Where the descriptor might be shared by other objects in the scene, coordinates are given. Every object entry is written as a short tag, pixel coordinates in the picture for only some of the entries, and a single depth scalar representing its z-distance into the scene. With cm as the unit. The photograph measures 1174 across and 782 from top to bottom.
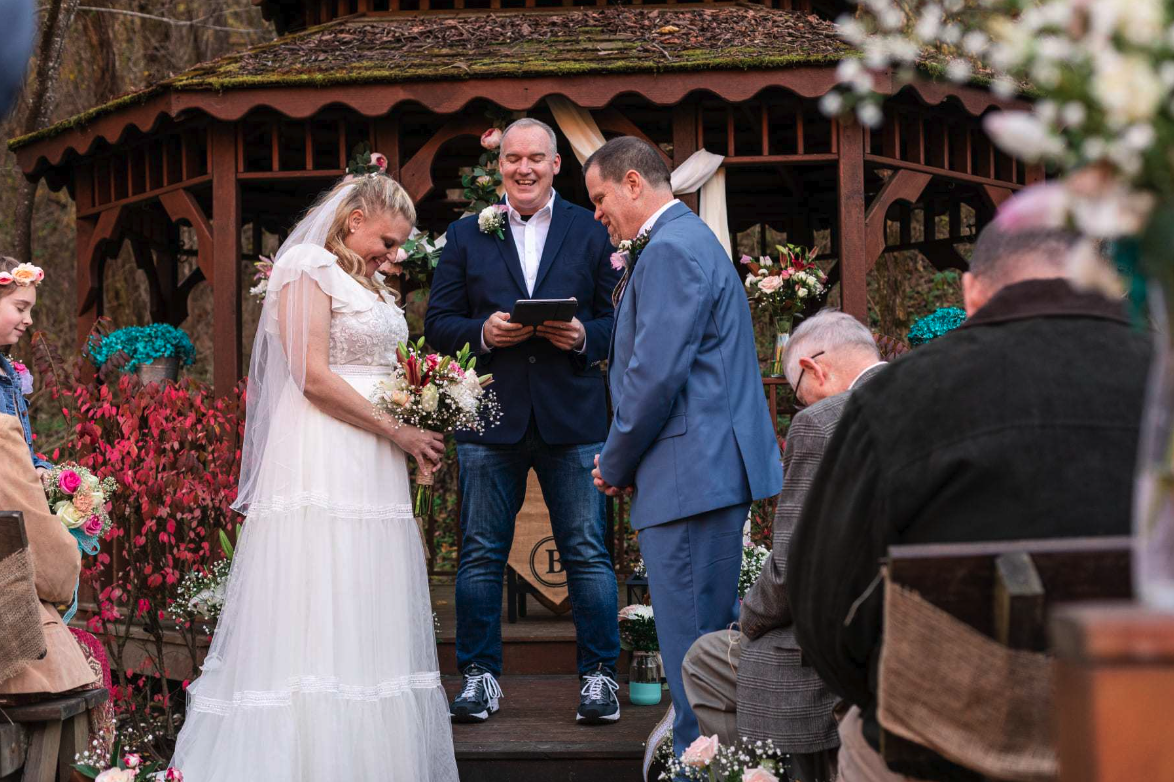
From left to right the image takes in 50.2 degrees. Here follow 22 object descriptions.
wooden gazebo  728
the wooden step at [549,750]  516
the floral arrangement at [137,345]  785
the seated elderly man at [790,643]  372
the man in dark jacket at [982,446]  226
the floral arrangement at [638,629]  586
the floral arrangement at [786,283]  778
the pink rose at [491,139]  736
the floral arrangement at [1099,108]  132
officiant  550
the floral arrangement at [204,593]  599
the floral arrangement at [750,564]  608
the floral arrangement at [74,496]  487
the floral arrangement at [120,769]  437
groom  438
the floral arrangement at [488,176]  740
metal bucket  798
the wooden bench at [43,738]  391
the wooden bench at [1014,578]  200
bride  455
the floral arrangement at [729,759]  383
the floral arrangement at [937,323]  842
